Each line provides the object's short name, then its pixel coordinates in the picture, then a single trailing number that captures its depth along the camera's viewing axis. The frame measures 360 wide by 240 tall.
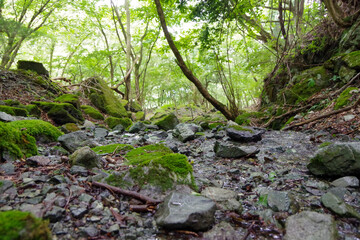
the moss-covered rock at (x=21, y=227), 0.99
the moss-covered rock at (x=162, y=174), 2.21
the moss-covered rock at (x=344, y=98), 4.82
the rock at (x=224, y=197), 1.96
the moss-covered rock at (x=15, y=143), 2.41
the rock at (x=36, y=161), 2.42
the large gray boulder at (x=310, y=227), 1.49
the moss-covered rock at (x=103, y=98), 10.20
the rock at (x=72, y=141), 3.52
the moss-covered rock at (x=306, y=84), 6.40
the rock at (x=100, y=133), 5.47
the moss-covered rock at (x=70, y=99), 7.45
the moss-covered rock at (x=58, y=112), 6.12
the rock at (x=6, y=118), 4.00
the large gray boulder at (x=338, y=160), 2.35
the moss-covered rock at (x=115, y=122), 7.89
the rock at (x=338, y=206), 1.75
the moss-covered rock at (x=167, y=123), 7.81
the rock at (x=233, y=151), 3.63
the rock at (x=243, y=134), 4.84
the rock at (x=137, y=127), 6.75
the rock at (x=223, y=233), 1.56
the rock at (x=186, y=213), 1.57
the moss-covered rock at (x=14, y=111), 4.99
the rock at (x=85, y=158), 2.54
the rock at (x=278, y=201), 1.94
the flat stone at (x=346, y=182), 2.22
